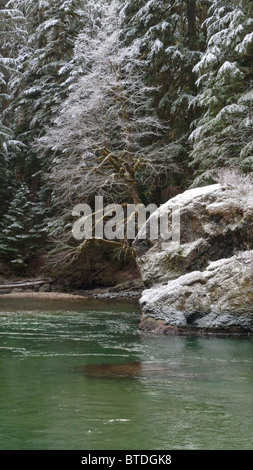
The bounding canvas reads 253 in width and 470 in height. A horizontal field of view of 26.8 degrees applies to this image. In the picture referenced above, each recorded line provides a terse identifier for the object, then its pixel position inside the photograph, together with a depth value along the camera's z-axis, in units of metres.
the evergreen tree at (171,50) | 20.22
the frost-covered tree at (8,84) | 23.84
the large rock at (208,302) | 10.45
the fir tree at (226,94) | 15.98
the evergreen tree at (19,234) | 23.14
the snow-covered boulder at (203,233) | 12.33
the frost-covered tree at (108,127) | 19.48
